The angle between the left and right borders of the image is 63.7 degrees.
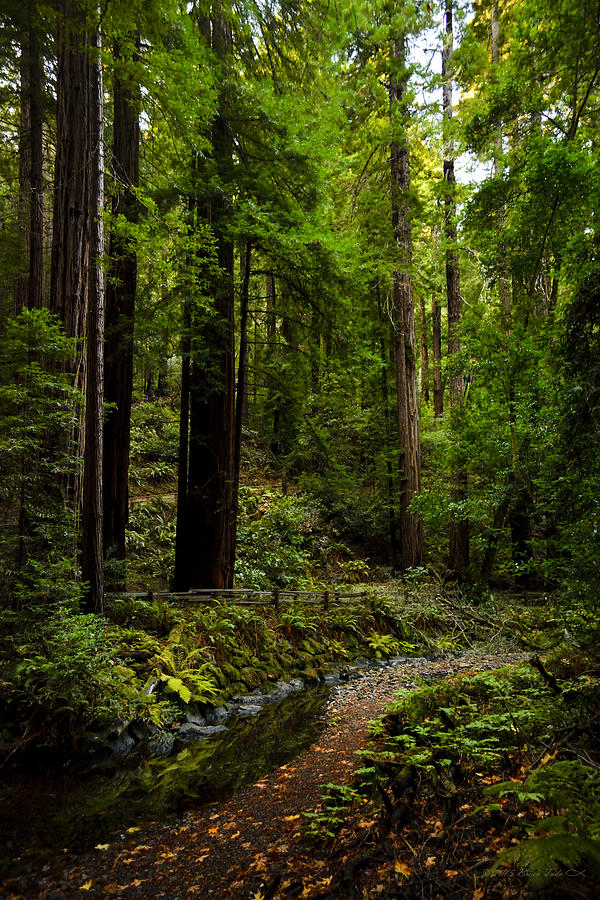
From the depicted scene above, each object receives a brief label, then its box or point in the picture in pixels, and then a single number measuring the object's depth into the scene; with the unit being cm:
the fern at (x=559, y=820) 195
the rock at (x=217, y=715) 672
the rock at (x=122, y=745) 559
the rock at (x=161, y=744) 574
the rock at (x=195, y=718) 654
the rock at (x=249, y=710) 715
